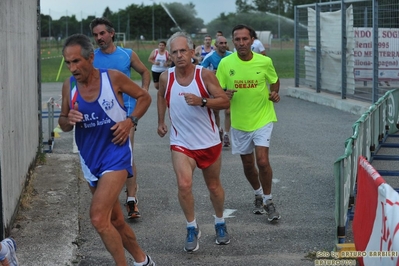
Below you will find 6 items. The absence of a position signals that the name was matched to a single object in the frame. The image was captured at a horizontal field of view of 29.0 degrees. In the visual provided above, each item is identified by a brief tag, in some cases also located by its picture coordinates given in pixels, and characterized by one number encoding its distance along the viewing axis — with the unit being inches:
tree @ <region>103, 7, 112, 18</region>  3764.3
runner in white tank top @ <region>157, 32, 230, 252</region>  270.5
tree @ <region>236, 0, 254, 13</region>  4015.3
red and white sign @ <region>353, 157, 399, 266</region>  179.2
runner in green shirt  316.2
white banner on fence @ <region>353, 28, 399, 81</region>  687.7
